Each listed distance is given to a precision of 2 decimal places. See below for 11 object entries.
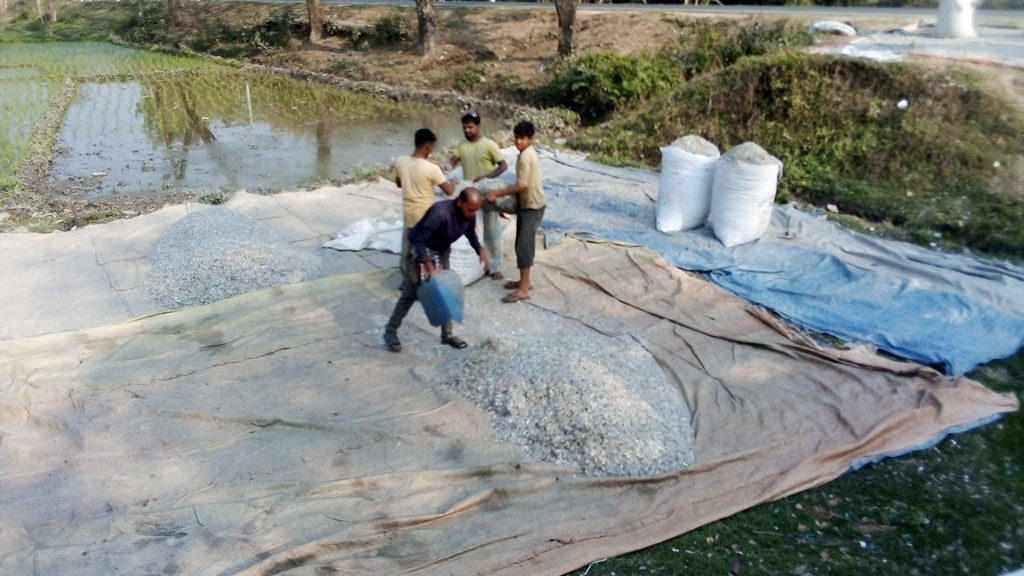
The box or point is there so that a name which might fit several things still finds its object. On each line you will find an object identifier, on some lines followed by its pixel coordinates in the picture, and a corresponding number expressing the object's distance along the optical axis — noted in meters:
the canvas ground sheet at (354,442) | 3.48
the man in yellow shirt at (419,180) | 5.16
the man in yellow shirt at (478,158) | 5.95
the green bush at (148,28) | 24.83
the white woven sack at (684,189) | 7.19
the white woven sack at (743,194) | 6.74
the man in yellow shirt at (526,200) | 5.66
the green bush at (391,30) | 18.80
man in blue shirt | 4.78
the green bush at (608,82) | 12.34
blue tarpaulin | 5.38
